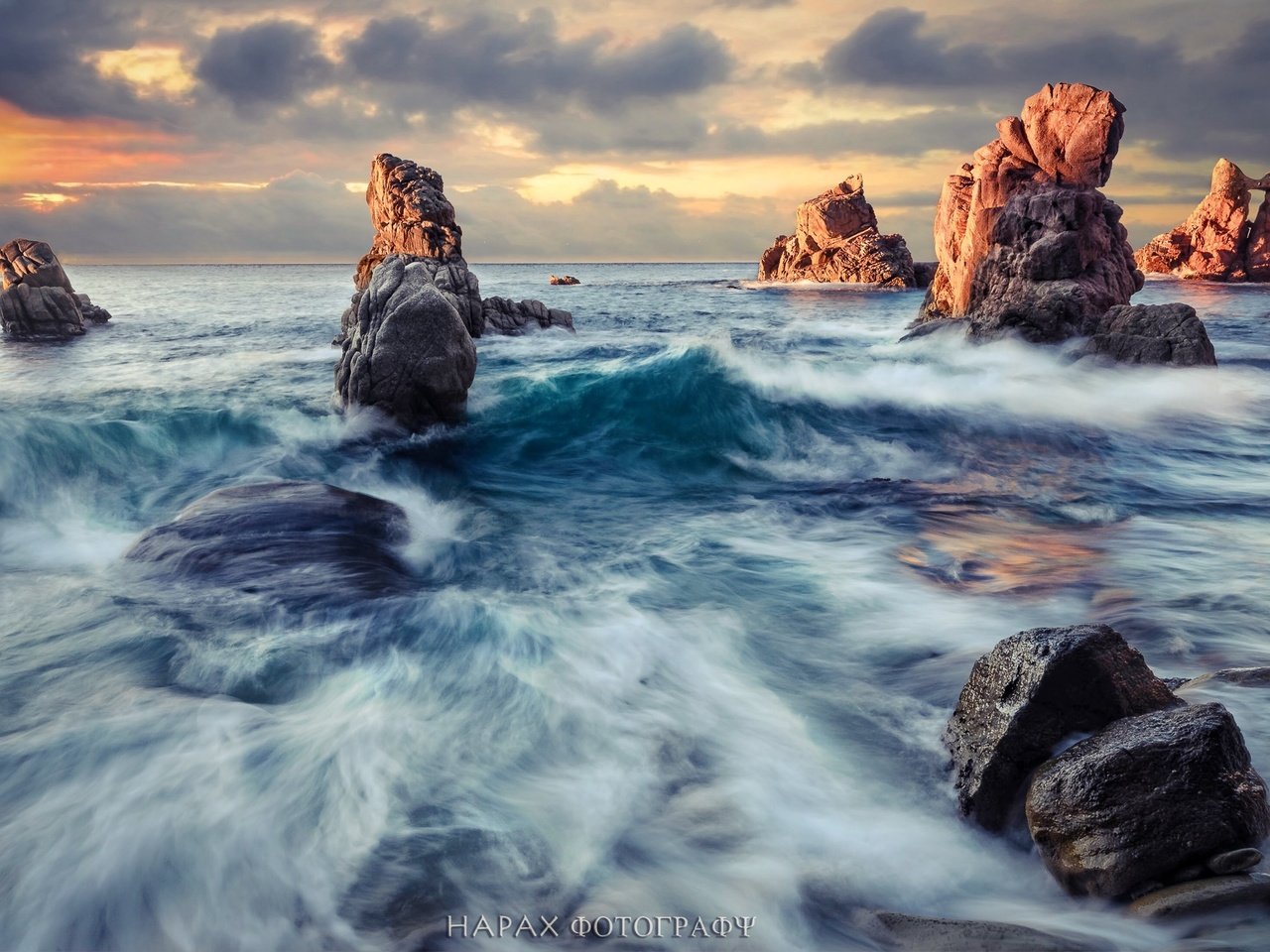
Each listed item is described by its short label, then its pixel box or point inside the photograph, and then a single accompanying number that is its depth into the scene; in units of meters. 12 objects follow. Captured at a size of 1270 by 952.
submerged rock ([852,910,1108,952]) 2.87
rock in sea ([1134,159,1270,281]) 68.38
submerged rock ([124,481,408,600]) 6.75
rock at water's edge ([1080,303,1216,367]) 16.56
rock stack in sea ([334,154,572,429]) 11.77
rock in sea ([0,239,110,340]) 31.47
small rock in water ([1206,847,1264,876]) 2.92
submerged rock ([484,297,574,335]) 28.96
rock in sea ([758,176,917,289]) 75.25
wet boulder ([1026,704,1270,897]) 2.99
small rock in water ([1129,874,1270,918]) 2.81
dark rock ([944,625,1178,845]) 3.62
